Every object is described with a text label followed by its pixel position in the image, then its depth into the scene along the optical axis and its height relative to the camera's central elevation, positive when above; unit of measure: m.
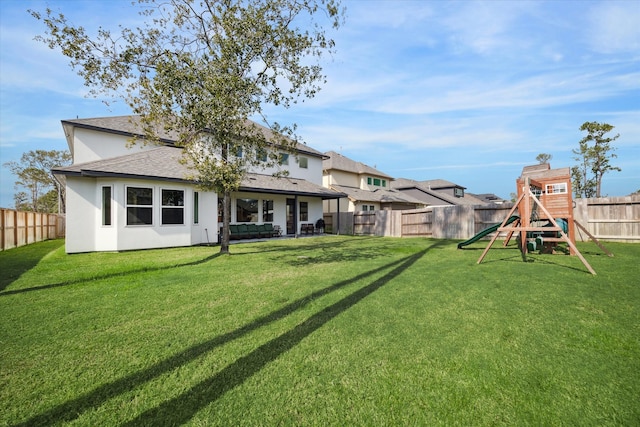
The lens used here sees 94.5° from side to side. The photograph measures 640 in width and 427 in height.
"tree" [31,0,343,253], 8.32 +4.29
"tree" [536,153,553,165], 42.59 +8.19
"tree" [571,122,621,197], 28.33 +6.04
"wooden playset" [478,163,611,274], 9.41 +0.40
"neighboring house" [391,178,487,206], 41.84 +3.59
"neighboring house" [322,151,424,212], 28.33 +3.06
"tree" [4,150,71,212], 39.16 +6.28
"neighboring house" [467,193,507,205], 60.58 +3.61
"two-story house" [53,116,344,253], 11.87 +0.90
